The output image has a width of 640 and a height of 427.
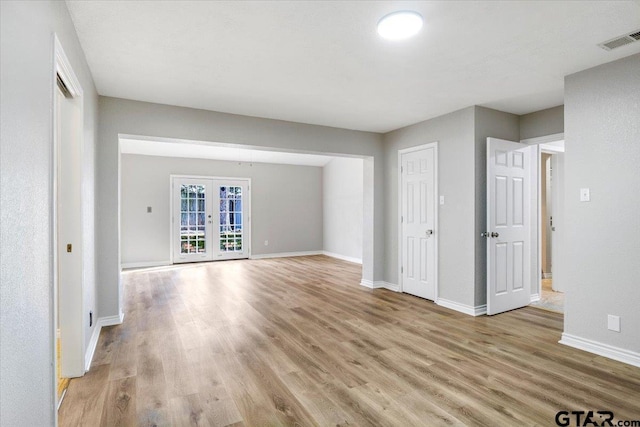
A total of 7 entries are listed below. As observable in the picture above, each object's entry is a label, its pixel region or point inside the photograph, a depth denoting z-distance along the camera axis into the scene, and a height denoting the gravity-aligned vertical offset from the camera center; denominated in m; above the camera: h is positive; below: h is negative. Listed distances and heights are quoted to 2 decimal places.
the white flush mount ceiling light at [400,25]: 2.17 +1.27
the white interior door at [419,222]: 4.60 -0.13
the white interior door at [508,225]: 3.97 -0.16
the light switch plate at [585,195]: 2.97 +0.15
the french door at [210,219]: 7.98 -0.11
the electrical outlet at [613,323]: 2.77 -0.93
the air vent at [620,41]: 2.40 +1.28
